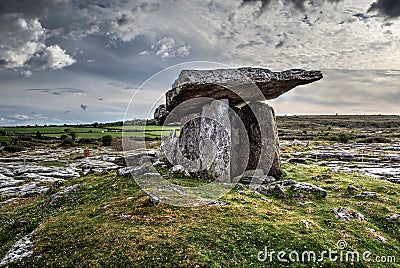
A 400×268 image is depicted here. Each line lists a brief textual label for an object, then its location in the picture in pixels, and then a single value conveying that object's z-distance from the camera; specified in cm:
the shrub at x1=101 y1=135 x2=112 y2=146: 7275
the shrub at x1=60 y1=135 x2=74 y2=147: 6977
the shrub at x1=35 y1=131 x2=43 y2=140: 8517
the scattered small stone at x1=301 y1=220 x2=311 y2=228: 1200
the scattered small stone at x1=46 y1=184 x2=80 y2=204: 1675
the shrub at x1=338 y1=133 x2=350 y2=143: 6450
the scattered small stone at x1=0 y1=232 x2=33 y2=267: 1028
